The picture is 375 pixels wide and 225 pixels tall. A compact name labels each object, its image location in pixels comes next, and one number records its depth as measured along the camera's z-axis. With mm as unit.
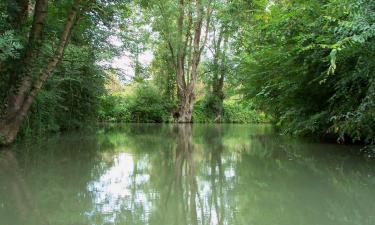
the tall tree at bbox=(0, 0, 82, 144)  7461
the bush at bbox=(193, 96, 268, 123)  33625
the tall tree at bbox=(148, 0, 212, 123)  24839
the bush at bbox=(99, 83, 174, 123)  31281
